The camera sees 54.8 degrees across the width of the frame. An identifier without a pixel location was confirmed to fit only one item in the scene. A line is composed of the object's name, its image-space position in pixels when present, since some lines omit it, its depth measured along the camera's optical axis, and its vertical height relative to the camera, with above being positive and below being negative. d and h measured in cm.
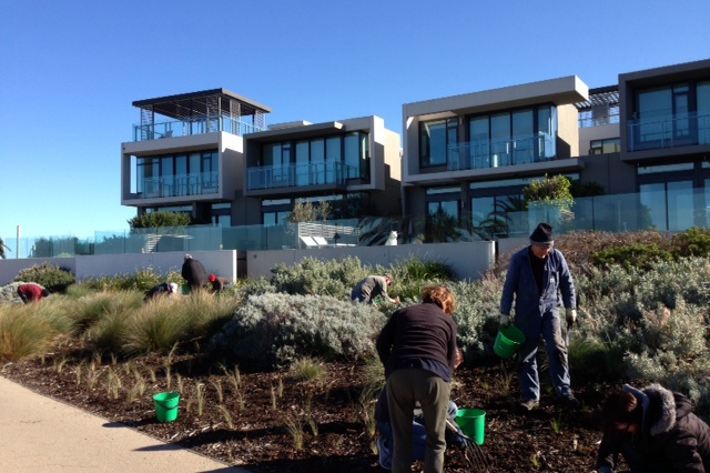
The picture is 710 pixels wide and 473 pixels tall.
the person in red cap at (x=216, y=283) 1541 -73
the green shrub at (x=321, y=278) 1243 -54
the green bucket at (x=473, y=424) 539 -139
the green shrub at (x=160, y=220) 3019 +142
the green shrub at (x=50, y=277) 2448 -88
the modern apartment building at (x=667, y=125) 2264 +405
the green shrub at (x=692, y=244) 1127 +3
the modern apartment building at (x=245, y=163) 3083 +433
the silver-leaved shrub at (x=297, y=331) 849 -105
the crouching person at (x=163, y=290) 1301 -75
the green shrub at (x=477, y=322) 769 -88
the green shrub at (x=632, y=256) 1117 -16
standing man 615 -55
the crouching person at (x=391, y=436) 513 -143
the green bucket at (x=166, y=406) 689 -156
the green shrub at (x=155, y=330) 1005 -117
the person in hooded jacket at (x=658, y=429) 393 -107
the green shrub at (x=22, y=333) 1091 -131
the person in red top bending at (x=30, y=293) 1426 -83
